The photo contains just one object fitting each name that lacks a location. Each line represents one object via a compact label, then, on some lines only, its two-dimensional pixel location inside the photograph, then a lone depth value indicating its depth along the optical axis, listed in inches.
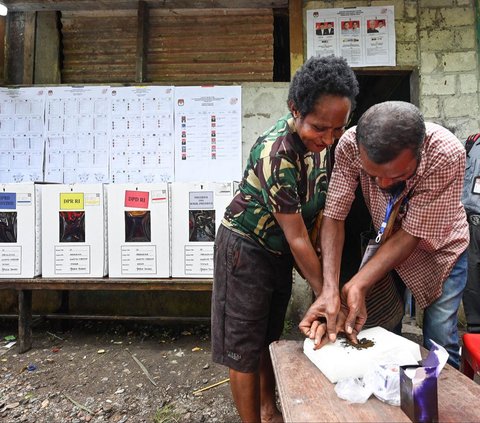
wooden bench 113.5
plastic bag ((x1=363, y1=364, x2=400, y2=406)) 42.0
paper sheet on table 46.7
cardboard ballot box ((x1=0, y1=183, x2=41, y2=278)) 114.3
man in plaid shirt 48.5
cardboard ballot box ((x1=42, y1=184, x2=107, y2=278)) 114.7
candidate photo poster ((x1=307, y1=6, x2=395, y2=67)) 131.0
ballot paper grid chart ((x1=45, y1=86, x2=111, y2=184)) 135.0
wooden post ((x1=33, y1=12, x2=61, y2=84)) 141.4
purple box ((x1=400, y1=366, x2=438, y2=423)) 38.0
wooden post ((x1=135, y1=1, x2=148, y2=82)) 137.1
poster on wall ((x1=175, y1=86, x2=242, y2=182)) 134.3
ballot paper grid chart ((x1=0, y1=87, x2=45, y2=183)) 135.6
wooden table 39.5
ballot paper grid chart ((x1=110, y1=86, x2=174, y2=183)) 134.6
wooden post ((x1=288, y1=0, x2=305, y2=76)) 133.4
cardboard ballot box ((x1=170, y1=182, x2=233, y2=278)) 114.3
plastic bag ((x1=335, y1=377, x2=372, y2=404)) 42.4
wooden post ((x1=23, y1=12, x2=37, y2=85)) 140.3
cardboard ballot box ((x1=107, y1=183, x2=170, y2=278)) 114.1
